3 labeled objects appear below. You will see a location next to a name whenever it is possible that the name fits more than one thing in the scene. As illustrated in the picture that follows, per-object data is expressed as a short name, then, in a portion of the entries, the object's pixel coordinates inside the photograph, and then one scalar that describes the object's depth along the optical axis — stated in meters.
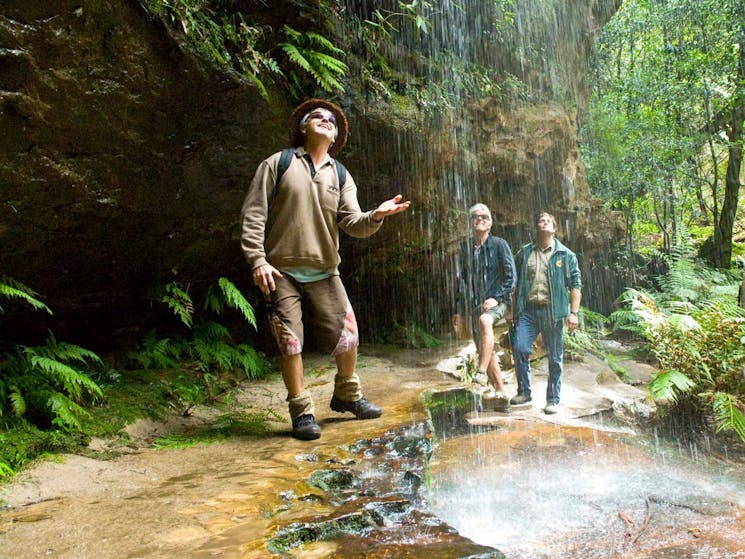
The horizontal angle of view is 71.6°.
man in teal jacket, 4.93
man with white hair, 5.22
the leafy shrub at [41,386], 3.75
